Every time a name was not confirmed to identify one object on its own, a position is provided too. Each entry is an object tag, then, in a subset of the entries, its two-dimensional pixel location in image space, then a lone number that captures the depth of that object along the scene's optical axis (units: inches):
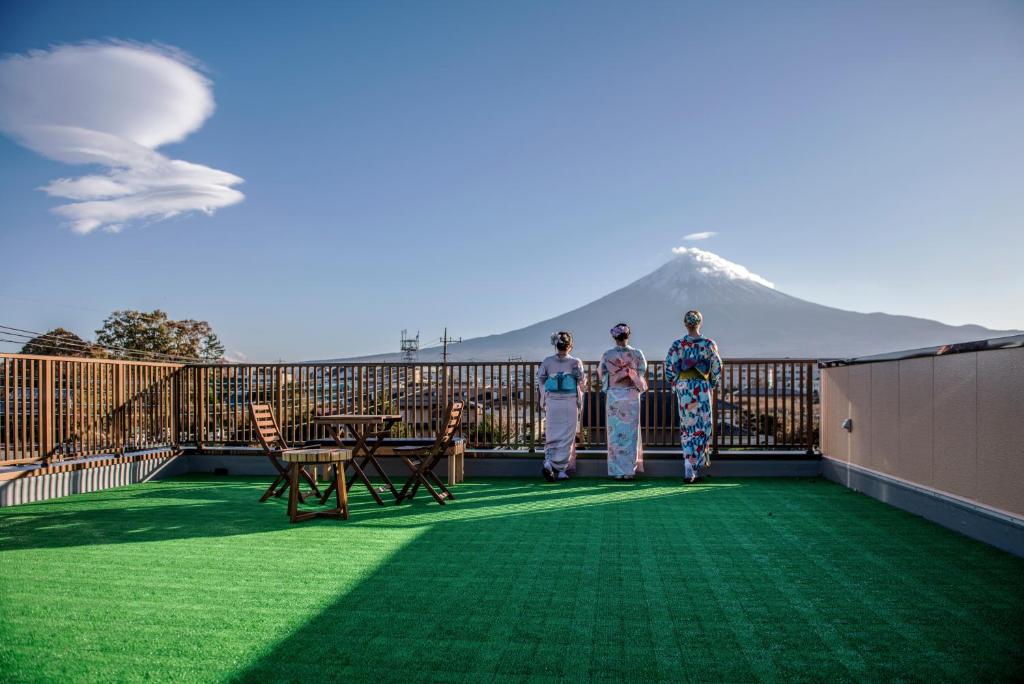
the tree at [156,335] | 1080.2
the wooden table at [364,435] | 236.2
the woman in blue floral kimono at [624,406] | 307.1
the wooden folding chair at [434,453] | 241.3
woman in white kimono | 312.5
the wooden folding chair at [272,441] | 246.4
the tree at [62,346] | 975.0
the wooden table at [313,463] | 211.6
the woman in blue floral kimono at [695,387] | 299.9
